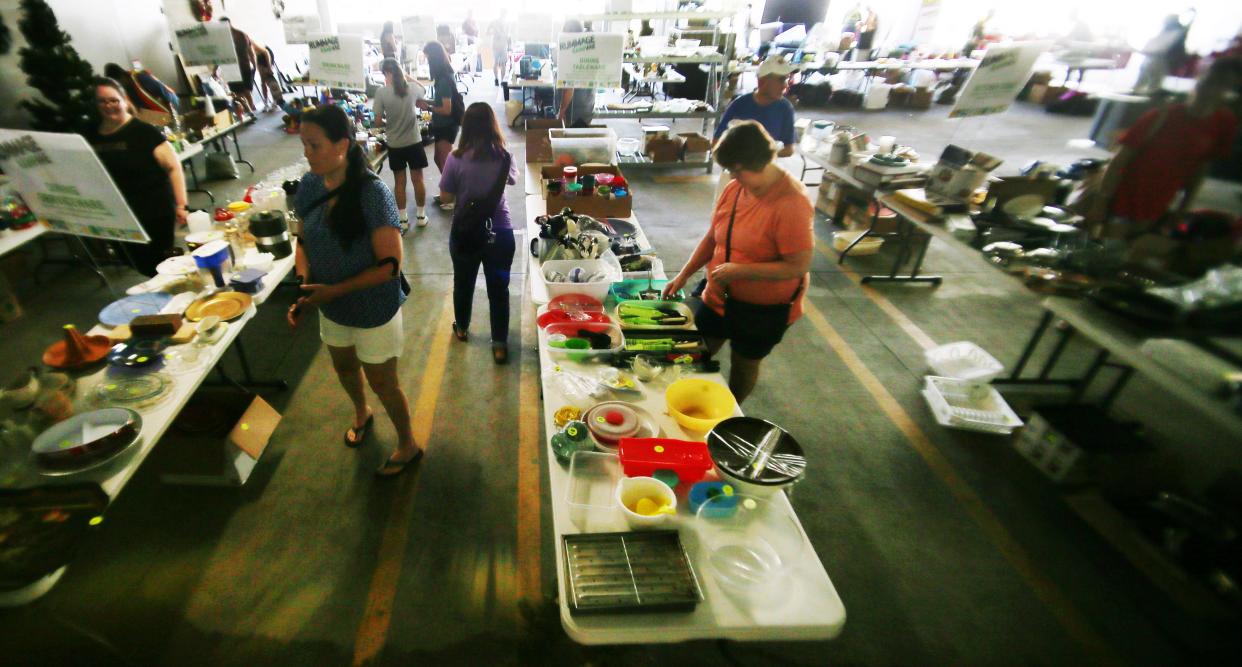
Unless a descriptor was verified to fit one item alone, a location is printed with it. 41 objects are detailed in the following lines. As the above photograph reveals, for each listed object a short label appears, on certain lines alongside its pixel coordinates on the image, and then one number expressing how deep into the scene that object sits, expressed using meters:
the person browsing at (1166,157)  2.51
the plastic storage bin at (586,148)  4.64
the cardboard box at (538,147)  5.06
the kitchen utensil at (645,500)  1.70
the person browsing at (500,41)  11.35
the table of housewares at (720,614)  1.46
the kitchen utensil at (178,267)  3.08
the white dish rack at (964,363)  3.83
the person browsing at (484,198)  3.13
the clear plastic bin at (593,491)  1.75
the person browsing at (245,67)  9.01
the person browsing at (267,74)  10.05
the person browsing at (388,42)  6.96
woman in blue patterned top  2.09
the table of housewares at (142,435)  1.75
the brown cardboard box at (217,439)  2.69
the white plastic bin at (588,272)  2.72
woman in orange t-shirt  2.24
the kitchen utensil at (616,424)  1.96
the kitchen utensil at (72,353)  2.27
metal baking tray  1.48
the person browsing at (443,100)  5.73
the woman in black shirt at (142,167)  3.32
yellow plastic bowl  2.15
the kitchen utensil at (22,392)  2.02
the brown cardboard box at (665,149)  7.83
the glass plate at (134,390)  2.15
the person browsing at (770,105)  4.35
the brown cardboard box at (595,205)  3.69
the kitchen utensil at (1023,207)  3.87
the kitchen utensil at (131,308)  2.62
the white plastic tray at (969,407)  3.45
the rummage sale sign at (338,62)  4.57
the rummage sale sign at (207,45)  4.74
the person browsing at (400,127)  4.99
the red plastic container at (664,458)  1.84
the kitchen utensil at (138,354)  2.32
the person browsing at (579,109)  7.35
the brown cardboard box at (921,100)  12.32
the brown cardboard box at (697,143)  7.93
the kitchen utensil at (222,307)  2.74
